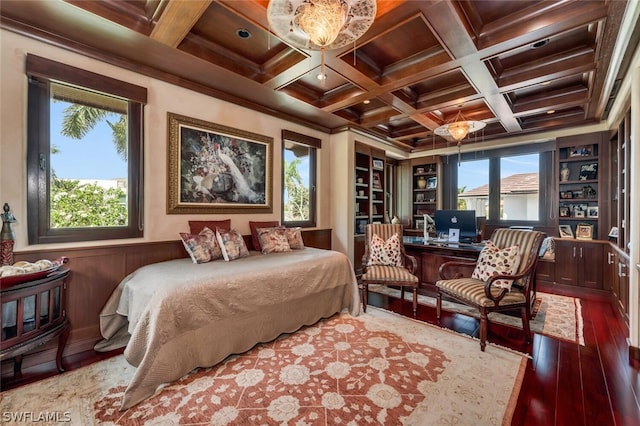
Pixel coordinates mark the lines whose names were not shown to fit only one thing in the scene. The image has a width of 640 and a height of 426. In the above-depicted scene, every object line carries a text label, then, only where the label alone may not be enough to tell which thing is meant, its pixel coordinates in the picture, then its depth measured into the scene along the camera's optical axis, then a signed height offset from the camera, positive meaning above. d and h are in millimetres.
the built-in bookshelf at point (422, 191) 6562 +479
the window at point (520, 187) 5285 +465
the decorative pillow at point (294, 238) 3889 -378
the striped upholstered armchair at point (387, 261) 3404 -686
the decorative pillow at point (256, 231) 3814 -270
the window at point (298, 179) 4516 +562
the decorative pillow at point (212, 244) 3018 -352
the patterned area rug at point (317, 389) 1731 -1277
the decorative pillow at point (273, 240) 3570 -378
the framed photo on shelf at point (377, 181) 5904 +650
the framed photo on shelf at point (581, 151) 4543 +1005
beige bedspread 1968 -843
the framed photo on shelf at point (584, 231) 4379 -328
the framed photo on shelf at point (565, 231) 4604 -341
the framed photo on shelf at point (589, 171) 4492 +649
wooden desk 3623 -614
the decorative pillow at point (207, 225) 3275 -158
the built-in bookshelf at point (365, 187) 5273 +504
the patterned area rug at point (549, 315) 2936 -1288
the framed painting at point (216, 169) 3193 +563
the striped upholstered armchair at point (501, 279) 2605 -703
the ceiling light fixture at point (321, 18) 1725 +1288
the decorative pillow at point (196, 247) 2873 -374
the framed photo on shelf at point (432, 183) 6444 +681
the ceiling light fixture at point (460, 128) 3889 +1210
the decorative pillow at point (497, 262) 2877 -556
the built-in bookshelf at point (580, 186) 4406 +415
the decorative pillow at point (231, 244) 3054 -372
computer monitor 3975 -165
